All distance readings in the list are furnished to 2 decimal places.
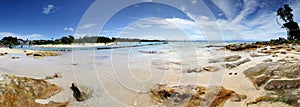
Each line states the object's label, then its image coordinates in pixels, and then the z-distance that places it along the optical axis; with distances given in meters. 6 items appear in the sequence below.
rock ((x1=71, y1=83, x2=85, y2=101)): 4.57
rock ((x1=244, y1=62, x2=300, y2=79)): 5.28
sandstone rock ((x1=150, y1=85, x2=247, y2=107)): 4.06
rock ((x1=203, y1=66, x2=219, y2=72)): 7.78
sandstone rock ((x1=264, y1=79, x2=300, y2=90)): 4.42
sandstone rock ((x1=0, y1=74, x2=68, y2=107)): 3.80
